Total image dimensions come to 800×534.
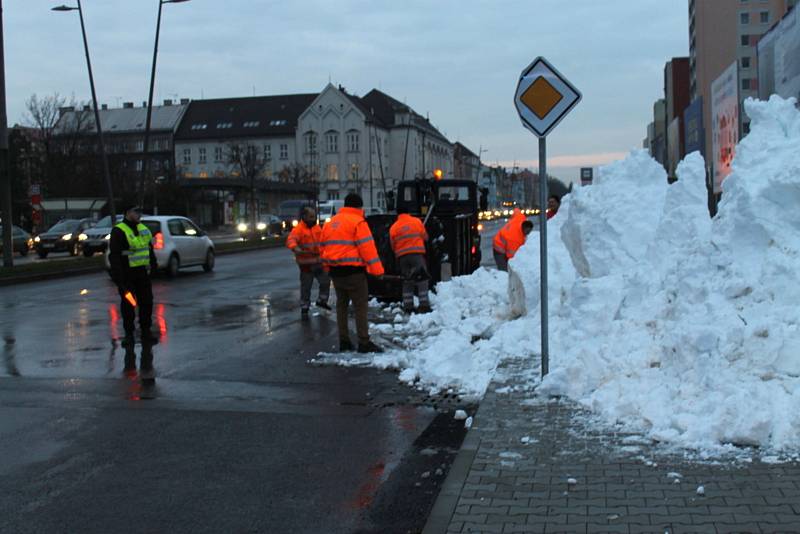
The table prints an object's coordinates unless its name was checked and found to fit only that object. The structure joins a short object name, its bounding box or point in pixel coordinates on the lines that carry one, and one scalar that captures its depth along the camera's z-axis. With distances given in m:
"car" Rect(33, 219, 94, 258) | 36.75
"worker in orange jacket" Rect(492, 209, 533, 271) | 16.05
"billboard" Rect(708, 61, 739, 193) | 28.69
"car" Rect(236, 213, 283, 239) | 56.28
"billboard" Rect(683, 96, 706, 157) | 33.66
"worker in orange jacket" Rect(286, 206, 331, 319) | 14.67
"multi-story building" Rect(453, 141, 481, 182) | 151.38
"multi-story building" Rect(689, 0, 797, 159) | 114.44
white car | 22.98
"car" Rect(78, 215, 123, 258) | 32.91
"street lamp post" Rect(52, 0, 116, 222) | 29.93
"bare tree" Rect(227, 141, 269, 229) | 59.91
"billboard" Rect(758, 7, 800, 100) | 22.09
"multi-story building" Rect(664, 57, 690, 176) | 142.50
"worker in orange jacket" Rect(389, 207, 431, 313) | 13.73
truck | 15.96
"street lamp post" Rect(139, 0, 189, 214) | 31.02
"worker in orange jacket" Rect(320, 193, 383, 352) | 10.37
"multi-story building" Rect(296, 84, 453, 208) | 113.00
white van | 54.75
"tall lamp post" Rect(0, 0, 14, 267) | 24.83
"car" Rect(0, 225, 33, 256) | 38.81
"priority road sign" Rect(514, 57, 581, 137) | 7.38
